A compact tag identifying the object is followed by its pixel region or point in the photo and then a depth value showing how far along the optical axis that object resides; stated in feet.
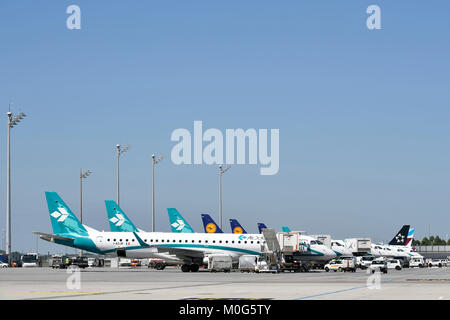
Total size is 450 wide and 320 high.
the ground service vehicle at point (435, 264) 424.05
